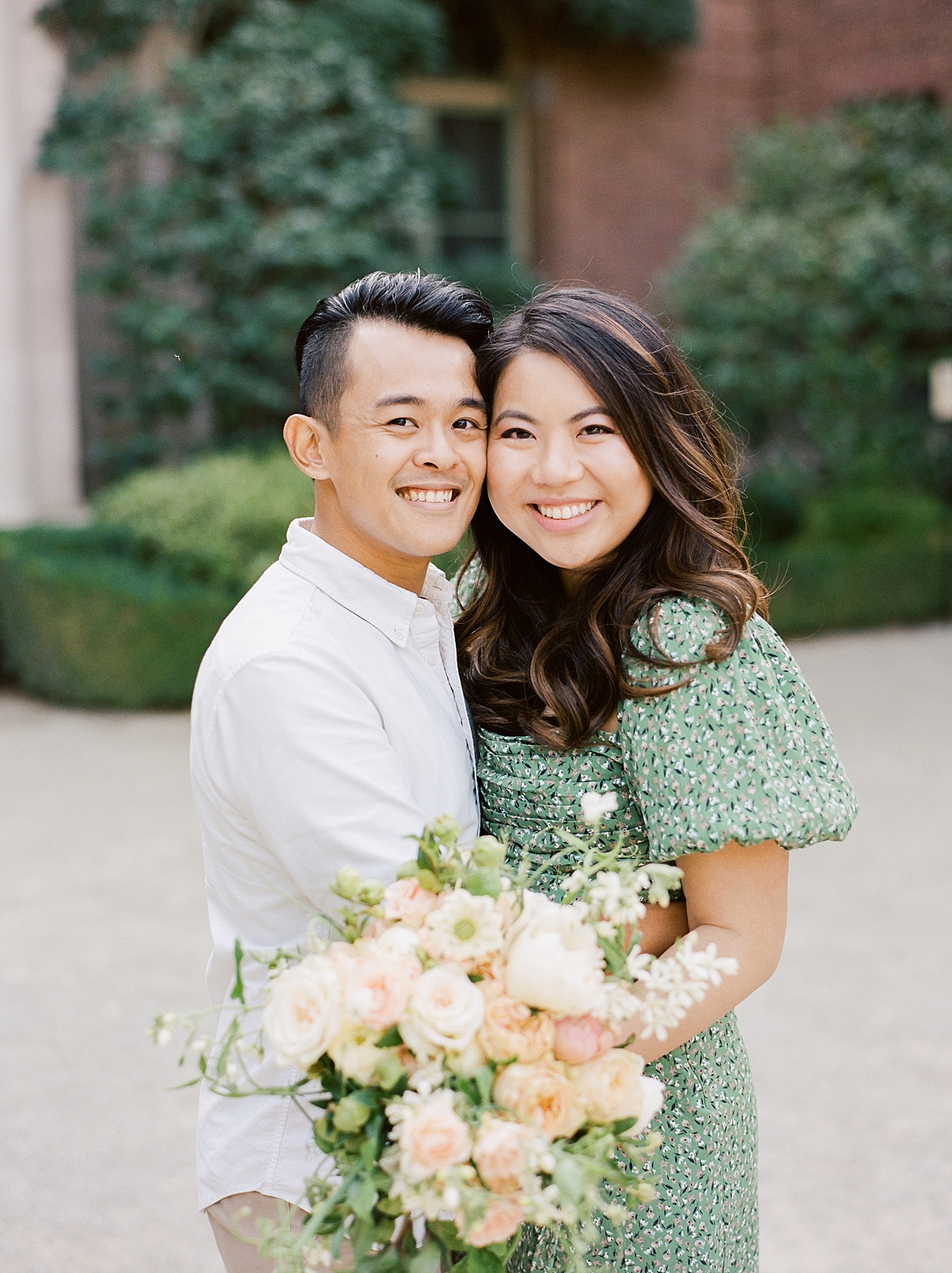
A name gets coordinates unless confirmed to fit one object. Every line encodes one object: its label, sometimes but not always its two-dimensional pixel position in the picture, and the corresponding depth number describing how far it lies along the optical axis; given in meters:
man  1.55
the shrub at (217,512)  8.84
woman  1.64
